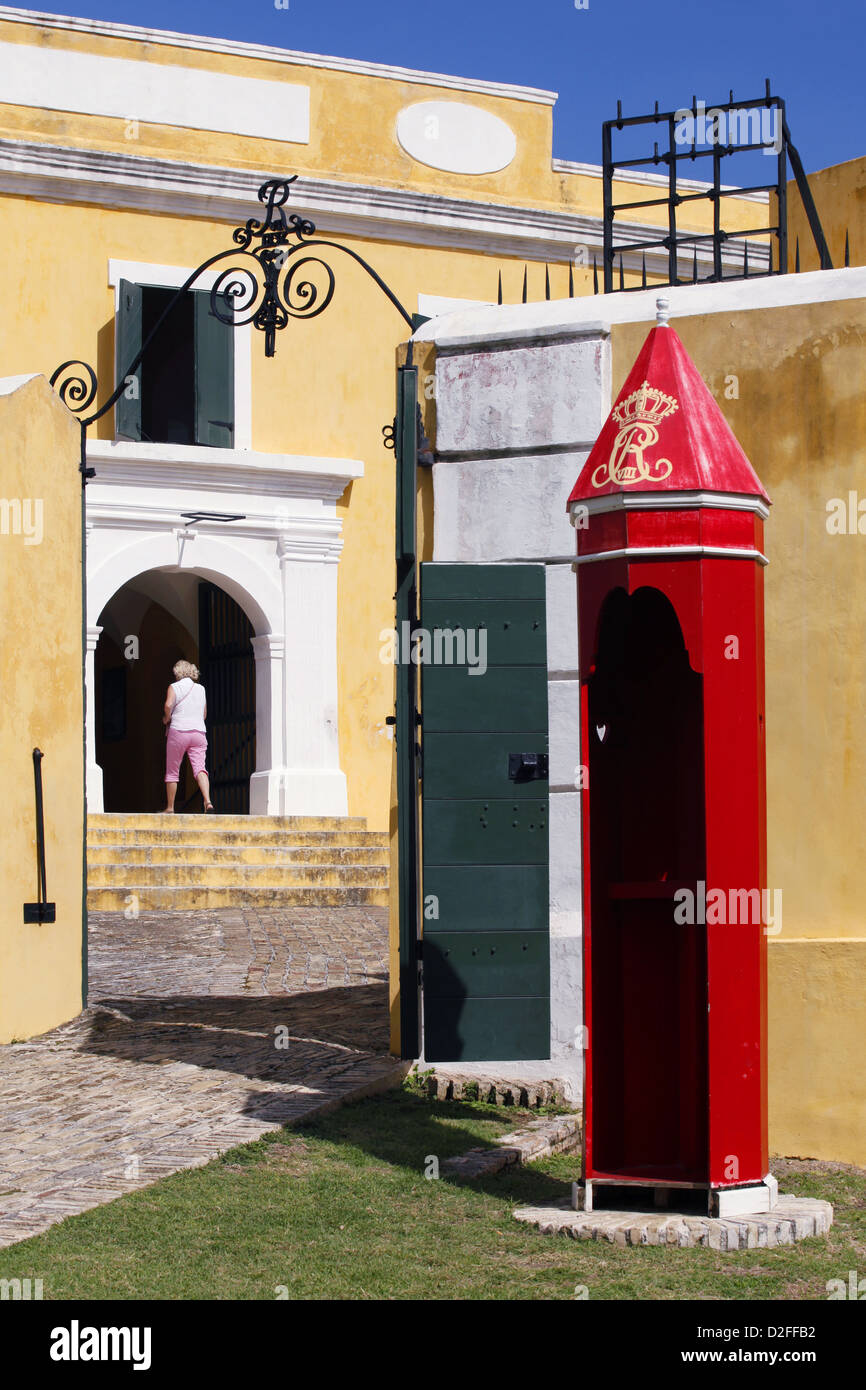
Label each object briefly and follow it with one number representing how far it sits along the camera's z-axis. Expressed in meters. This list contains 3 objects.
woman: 17.22
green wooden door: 7.87
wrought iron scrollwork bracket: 9.60
